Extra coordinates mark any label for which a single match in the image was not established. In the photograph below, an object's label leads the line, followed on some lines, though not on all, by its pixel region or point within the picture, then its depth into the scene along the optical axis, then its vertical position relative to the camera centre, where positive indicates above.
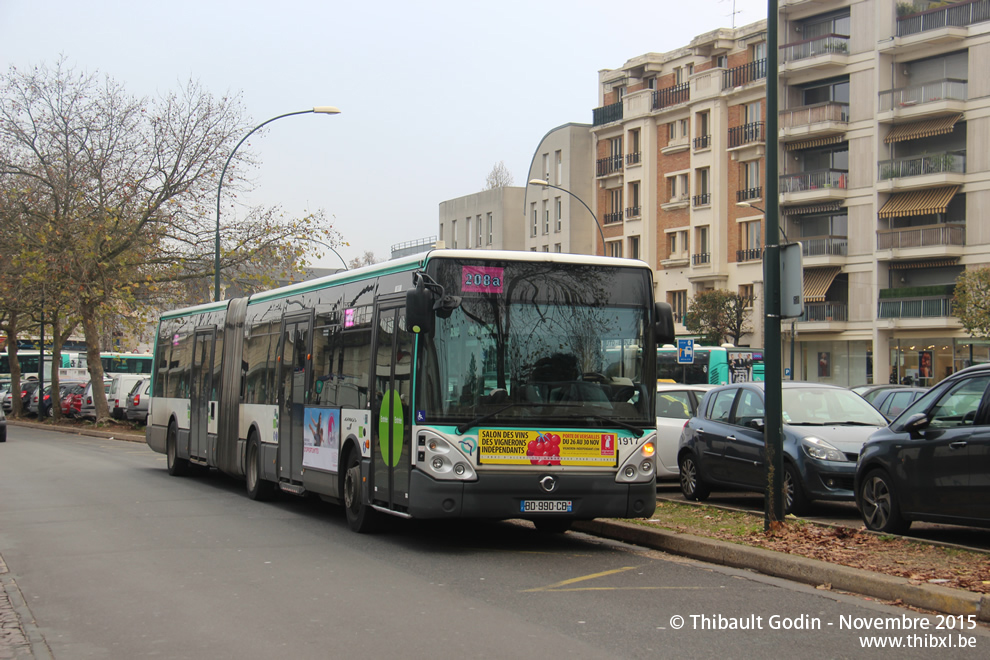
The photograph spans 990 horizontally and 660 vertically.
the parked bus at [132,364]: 62.47 +1.07
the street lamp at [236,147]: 29.28 +6.88
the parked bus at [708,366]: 44.59 +0.93
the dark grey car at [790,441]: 12.95 -0.62
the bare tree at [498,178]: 102.12 +18.94
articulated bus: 10.54 -0.02
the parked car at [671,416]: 17.23 -0.42
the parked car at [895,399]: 21.47 -0.15
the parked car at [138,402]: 40.59 -0.67
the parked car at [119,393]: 43.97 -0.38
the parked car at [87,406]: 46.53 -0.97
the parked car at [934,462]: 9.74 -0.64
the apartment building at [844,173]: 50.25 +10.88
